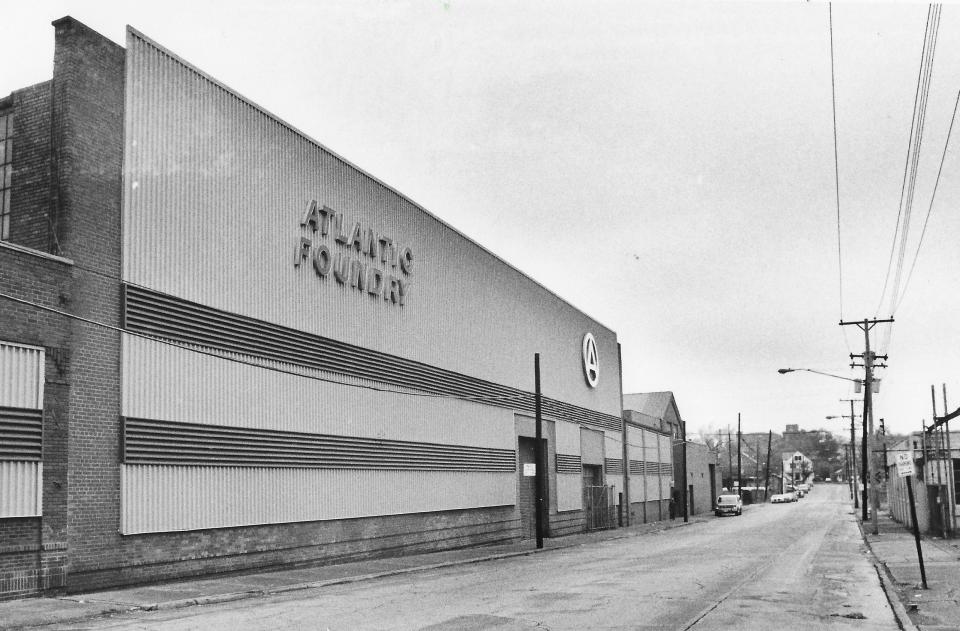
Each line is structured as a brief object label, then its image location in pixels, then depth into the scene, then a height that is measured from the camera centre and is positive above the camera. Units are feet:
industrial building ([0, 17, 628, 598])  54.65 +6.52
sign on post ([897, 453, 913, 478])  64.80 -3.41
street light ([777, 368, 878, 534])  160.15 -8.45
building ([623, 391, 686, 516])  234.17 +1.28
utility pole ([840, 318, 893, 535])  136.49 +3.22
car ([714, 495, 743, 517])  245.86 -22.78
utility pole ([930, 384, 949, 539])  109.60 -9.27
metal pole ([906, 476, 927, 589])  59.91 -7.00
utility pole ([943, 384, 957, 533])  113.70 -10.07
